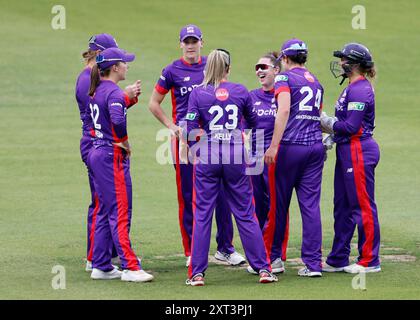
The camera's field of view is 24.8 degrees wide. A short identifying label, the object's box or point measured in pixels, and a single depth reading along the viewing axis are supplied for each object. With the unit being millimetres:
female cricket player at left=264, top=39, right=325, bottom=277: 10086
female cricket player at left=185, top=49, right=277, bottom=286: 9594
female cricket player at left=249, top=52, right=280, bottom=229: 10812
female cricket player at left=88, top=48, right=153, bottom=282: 9758
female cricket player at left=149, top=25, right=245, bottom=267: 10875
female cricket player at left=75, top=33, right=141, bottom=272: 10492
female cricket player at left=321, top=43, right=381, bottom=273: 10227
